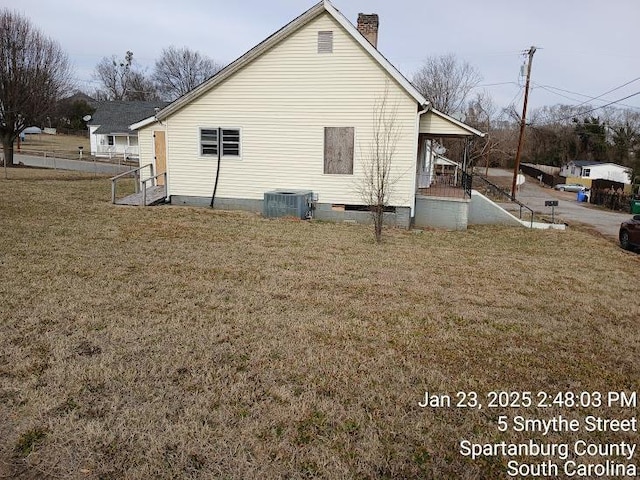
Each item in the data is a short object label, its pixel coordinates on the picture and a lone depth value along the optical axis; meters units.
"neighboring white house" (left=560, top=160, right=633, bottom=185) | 56.44
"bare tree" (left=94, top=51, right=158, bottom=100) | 75.69
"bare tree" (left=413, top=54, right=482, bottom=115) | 48.53
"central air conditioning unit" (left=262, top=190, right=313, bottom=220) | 14.20
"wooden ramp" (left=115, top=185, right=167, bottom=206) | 15.79
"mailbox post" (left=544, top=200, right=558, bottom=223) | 16.49
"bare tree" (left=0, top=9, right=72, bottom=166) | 27.89
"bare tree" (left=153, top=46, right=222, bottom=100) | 75.94
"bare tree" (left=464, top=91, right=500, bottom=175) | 45.95
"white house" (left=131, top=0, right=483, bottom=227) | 13.80
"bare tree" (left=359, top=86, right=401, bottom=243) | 13.84
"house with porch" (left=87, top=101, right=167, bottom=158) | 44.81
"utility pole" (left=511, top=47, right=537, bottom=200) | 28.64
